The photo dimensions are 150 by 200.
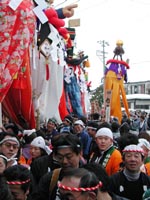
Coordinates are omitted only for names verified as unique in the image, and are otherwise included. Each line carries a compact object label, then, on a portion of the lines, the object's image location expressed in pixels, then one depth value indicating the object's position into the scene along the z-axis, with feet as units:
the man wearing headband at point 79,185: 6.91
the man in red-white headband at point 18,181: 9.26
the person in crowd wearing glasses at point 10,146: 14.22
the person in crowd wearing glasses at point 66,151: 10.41
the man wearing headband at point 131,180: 11.46
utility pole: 137.90
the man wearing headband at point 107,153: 14.30
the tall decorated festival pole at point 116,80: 45.29
